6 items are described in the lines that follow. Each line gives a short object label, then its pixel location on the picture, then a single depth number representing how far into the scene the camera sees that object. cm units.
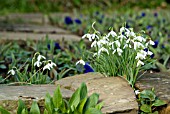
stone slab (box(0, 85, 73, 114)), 226
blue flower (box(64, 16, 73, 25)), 561
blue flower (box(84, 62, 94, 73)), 304
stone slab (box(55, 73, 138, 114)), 225
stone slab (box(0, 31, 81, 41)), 459
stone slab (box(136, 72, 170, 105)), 243
